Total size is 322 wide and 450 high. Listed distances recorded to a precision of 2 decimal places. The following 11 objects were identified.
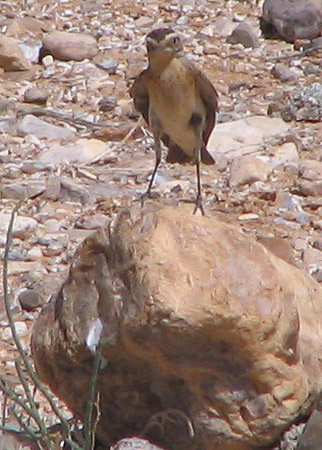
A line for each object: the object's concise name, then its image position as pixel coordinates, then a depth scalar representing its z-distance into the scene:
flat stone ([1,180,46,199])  16.61
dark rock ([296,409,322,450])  9.80
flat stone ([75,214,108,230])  15.83
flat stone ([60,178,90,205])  16.56
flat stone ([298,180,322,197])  16.62
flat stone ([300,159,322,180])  16.98
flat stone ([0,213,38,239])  15.60
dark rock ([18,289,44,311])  13.97
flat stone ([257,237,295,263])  14.53
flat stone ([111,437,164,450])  9.80
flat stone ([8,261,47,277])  14.77
